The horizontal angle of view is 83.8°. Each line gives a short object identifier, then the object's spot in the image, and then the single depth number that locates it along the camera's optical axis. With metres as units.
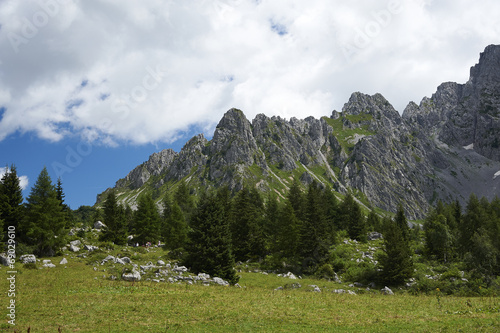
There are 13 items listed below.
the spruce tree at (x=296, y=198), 67.02
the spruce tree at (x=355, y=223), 72.18
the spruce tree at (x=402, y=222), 70.75
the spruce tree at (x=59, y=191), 64.68
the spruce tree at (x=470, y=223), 57.00
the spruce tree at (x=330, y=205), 80.31
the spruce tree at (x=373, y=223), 91.79
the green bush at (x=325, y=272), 46.13
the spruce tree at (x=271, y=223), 61.54
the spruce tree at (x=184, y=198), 99.00
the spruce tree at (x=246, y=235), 55.72
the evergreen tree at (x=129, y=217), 80.34
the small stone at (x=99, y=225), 69.00
